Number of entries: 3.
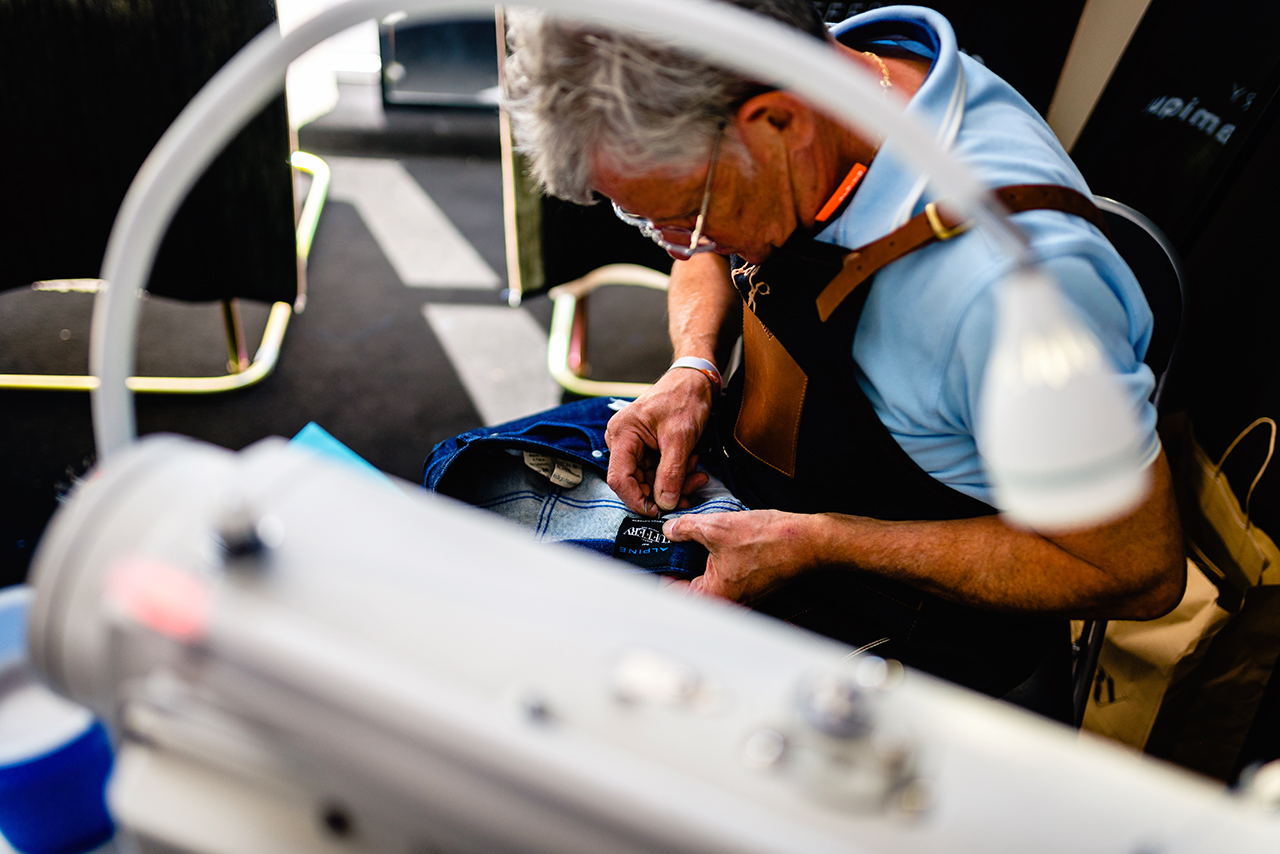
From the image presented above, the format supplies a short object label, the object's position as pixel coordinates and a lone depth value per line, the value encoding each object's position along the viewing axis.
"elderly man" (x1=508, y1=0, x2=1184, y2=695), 0.80
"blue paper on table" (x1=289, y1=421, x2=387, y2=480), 1.11
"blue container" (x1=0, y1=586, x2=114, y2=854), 0.64
